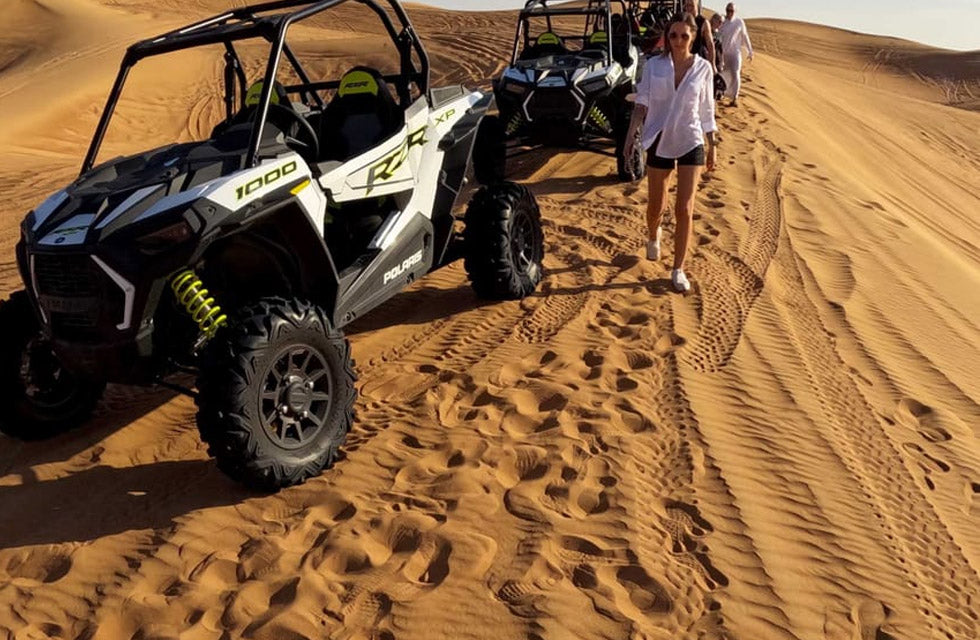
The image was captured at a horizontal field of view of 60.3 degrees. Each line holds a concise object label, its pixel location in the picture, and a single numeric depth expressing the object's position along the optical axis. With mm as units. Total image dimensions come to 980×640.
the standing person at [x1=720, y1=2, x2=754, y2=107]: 12820
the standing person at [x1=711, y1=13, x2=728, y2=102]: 12969
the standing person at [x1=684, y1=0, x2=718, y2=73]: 8927
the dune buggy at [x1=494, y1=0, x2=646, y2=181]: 8328
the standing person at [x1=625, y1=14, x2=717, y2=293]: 5047
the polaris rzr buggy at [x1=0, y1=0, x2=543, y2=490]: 3158
